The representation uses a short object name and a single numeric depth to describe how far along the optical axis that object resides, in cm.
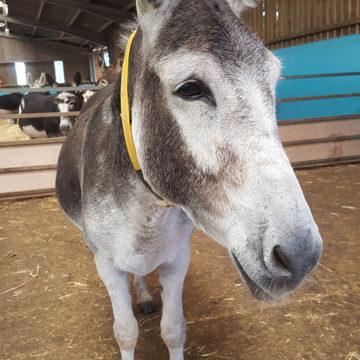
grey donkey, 84
